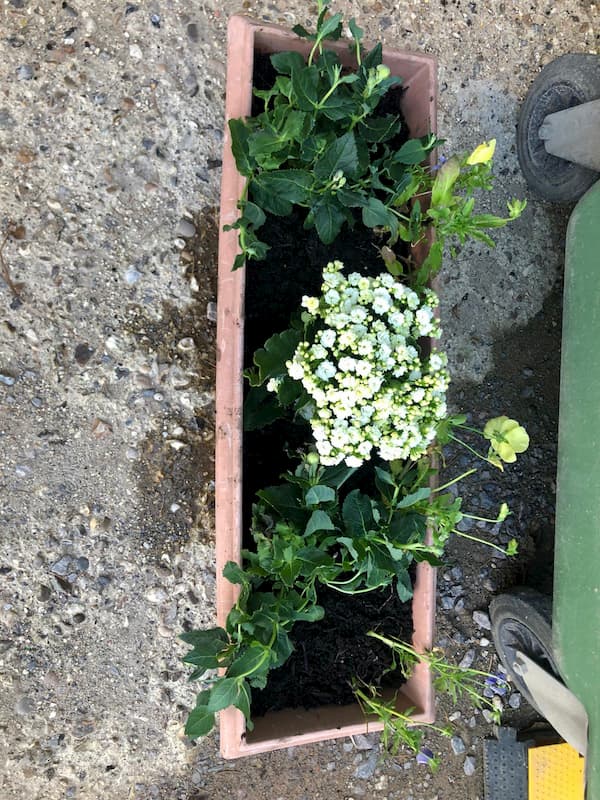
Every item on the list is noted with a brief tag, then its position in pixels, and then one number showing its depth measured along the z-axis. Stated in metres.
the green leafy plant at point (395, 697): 1.22
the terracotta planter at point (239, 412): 1.14
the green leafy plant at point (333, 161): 1.03
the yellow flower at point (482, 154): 1.06
